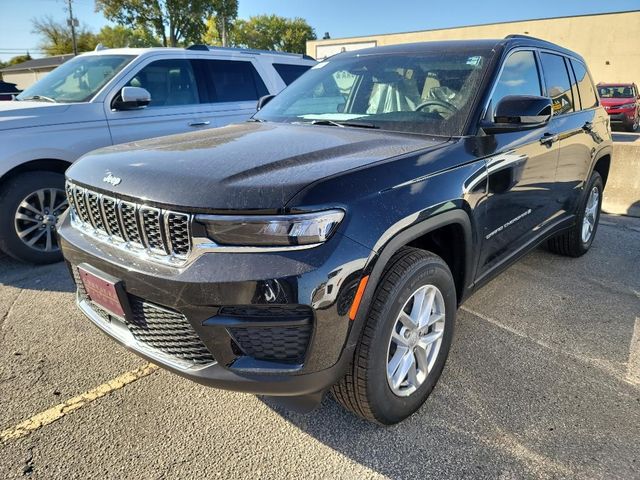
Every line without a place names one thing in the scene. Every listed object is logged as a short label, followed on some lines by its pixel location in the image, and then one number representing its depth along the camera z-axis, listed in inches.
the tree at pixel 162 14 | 1486.2
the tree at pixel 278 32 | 2746.1
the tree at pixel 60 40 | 2370.8
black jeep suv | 67.8
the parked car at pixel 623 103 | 696.4
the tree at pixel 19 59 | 2651.6
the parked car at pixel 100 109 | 160.9
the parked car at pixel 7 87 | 517.0
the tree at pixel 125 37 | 1644.9
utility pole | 1972.2
